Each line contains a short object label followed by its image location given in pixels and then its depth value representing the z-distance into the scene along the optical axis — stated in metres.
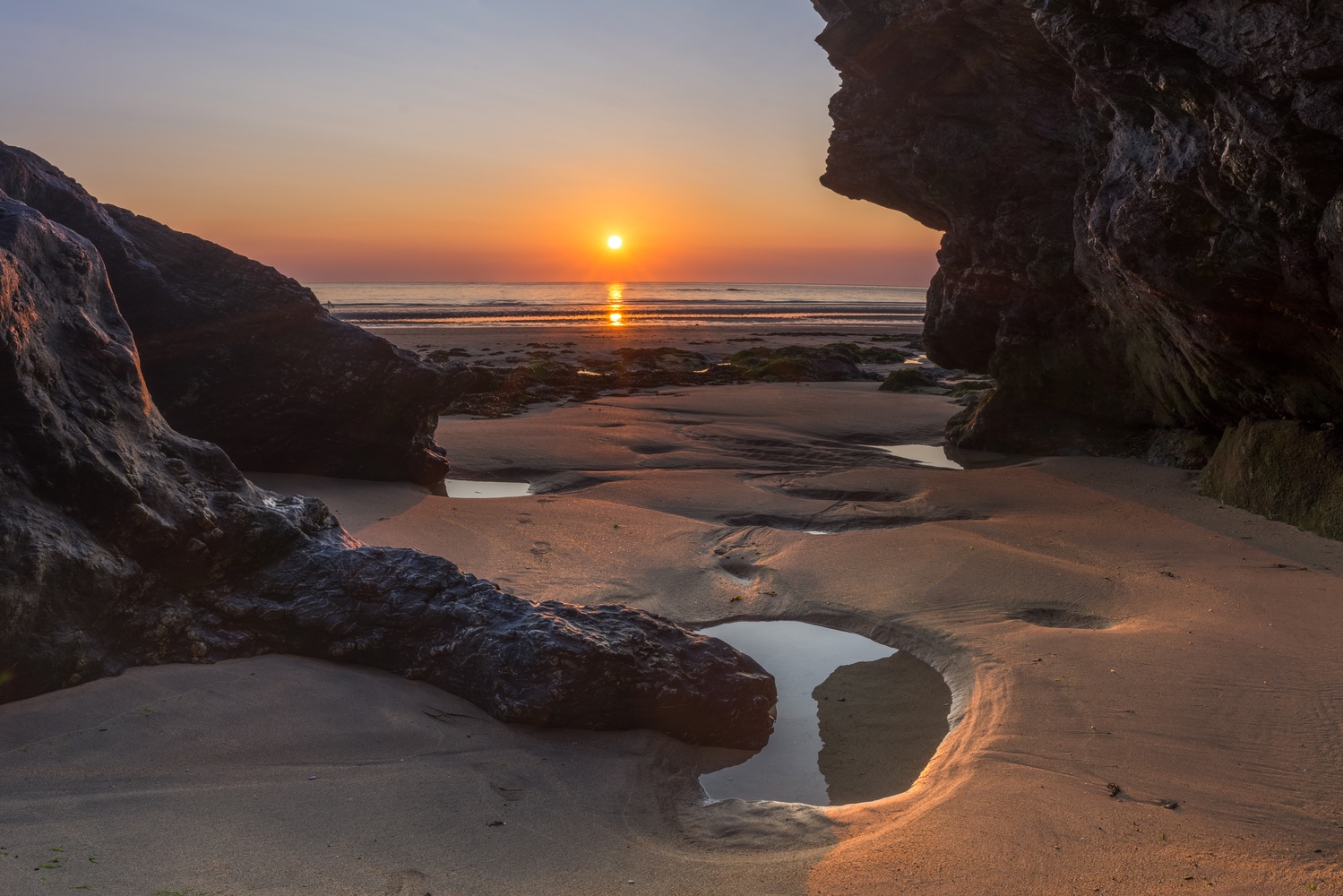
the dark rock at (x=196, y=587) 3.54
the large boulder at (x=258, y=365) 7.13
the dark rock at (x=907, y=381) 17.06
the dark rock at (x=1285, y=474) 6.69
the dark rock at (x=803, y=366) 19.19
